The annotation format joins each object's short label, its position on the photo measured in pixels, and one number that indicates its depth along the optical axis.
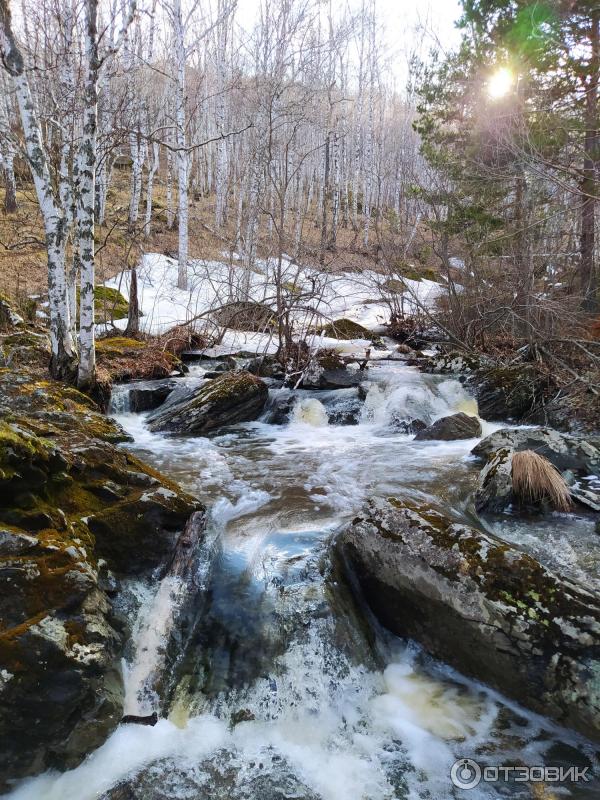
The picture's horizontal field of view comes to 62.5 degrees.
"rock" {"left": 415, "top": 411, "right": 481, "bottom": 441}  7.74
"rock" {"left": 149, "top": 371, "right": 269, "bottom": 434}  8.14
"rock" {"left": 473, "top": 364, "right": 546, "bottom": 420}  8.68
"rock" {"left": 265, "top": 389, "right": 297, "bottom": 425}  8.91
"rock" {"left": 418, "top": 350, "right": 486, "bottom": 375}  10.45
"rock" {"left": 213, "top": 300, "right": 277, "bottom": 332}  10.20
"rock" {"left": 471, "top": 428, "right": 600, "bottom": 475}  5.97
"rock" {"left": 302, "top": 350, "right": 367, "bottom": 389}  9.99
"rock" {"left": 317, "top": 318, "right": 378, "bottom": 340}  14.71
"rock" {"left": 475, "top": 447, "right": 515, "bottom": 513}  5.17
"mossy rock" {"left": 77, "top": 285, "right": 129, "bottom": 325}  14.18
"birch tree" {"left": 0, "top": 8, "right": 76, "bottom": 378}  6.71
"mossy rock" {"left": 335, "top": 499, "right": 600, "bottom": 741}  2.81
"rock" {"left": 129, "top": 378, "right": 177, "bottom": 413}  8.94
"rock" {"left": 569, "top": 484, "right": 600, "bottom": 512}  5.04
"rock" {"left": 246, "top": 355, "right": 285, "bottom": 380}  10.61
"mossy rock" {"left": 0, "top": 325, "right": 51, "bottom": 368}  8.98
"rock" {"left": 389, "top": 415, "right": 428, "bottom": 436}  8.37
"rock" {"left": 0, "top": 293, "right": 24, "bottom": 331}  10.90
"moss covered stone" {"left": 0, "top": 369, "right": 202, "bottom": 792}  2.40
